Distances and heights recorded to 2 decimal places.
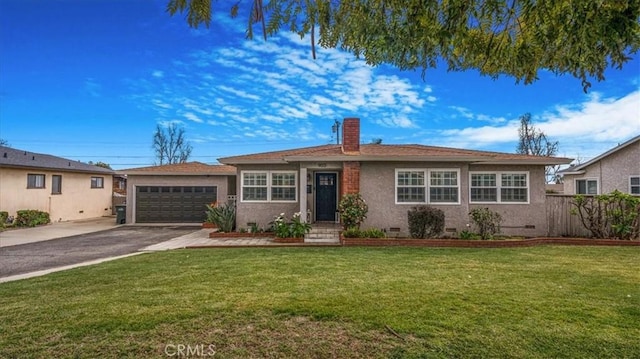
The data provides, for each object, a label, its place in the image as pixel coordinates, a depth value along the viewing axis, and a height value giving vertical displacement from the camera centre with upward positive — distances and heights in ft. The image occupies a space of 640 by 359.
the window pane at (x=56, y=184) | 61.66 +2.05
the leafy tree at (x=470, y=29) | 8.58 +5.07
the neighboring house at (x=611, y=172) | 47.98 +4.26
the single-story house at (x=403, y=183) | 38.09 +1.77
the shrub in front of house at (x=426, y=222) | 35.27 -2.70
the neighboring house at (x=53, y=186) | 54.29 +1.73
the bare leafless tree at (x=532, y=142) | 114.52 +19.98
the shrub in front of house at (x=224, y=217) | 41.42 -2.73
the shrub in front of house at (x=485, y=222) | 35.58 -2.66
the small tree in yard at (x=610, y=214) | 35.04 -1.76
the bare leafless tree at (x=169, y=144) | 130.47 +20.68
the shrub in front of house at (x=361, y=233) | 34.76 -3.89
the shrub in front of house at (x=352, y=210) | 36.17 -1.50
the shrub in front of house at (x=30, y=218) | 53.47 -3.87
